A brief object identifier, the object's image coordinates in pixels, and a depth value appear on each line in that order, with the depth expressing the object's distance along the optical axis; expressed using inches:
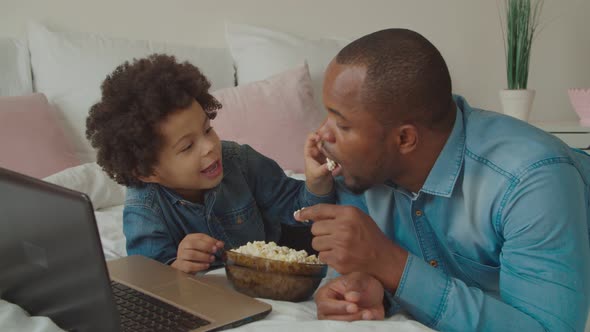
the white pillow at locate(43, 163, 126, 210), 74.4
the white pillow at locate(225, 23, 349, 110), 102.7
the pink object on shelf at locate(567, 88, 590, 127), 118.5
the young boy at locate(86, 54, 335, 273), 54.1
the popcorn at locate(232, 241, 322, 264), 42.8
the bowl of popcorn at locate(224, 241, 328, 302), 41.3
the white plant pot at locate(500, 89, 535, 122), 117.3
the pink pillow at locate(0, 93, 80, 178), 77.7
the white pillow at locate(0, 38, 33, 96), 90.3
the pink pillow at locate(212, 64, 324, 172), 89.2
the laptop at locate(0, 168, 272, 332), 30.6
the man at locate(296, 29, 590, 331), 37.7
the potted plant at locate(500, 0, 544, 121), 117.2
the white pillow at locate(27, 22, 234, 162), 90.2
